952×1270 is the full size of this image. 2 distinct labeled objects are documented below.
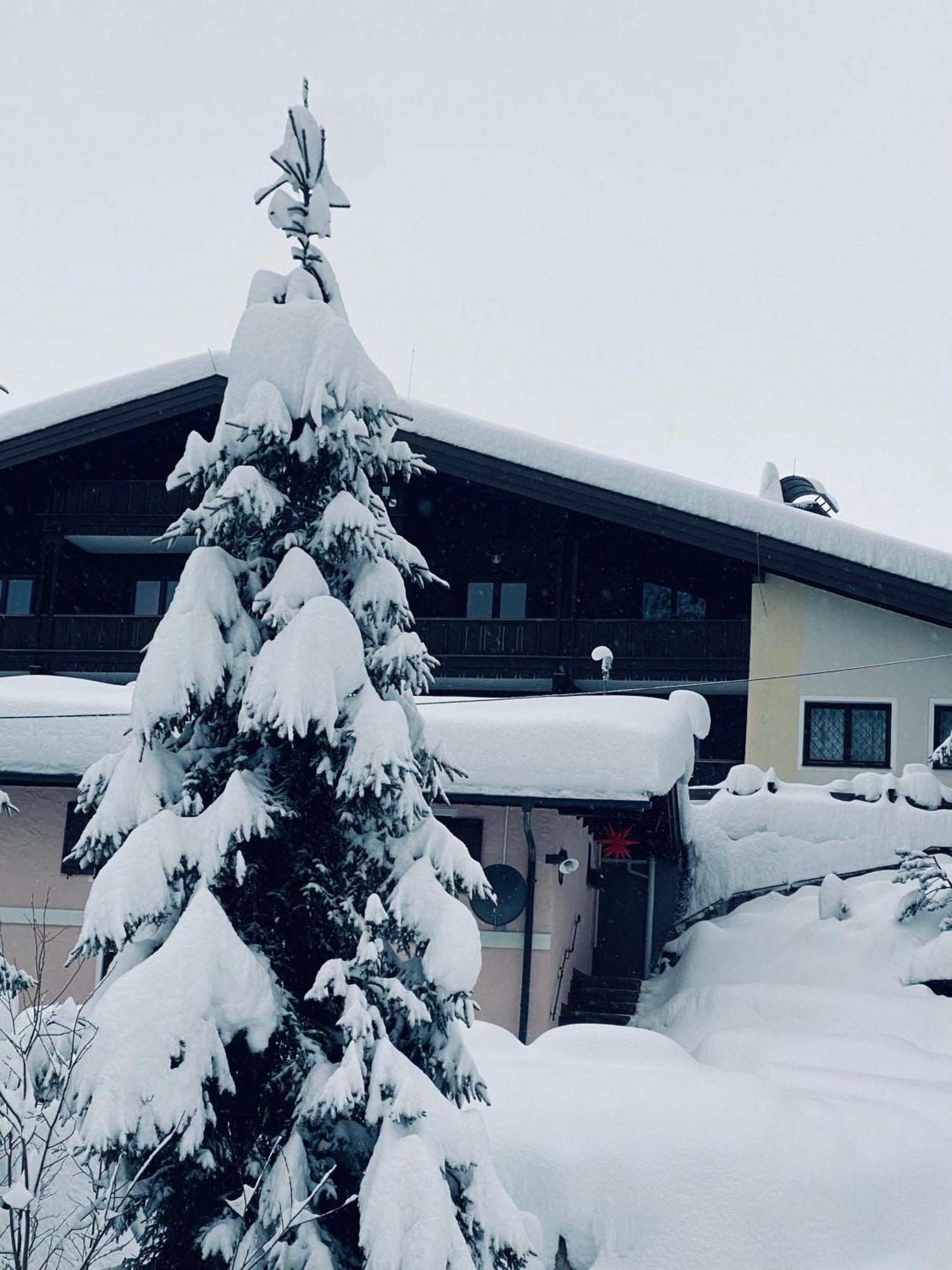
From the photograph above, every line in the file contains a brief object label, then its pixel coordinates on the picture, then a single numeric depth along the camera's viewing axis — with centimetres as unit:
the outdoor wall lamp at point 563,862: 1350
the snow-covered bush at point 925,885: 1401
